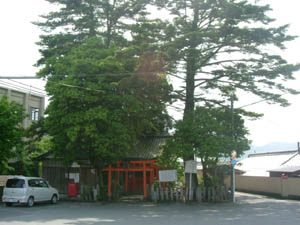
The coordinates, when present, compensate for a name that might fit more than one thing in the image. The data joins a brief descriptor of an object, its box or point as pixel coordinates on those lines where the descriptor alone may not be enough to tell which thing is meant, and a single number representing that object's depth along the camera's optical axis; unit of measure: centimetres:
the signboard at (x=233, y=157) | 2153
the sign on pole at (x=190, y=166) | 2242
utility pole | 2220
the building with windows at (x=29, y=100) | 3951
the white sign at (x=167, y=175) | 2273
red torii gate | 2381
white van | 1889
